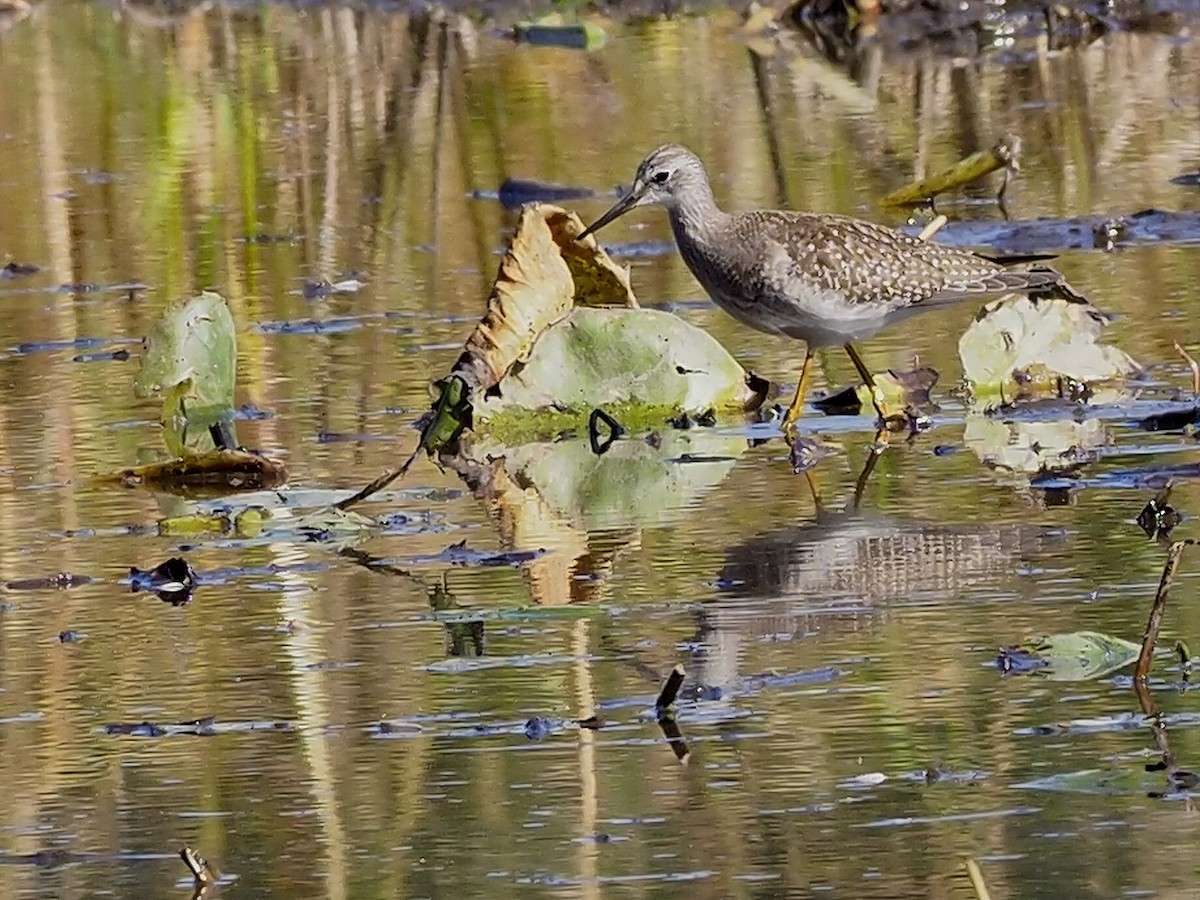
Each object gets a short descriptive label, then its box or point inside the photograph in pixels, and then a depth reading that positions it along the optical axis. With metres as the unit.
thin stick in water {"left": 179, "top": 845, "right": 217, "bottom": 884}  7.39
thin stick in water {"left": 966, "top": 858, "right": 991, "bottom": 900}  6.25
